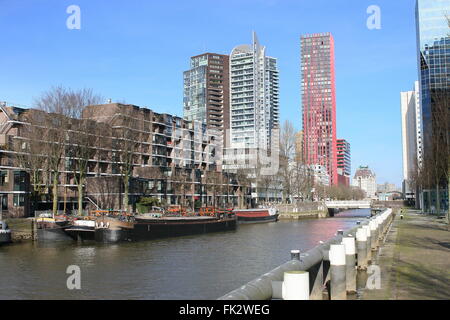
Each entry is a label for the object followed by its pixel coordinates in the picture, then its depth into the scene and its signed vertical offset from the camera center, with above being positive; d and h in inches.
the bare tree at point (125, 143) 2711.6 +294.9
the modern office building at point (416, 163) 4345.2 +226.8
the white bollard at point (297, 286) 347.3 -75.5
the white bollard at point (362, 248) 749.9 -101.5
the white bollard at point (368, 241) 814.7 -99.8
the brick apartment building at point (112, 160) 2449.6 +225.2
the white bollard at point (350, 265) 585.6 -101.2
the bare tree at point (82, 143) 2345.8 +260.0
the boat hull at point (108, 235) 2059.5 -201.4
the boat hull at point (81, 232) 2062.0 -184.9
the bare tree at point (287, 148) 4474.4 +405.6
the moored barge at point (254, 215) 3909.9 -232.5
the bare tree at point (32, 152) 2487.7 +244.2
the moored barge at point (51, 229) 2022.6 -165.2
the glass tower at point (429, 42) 5059.1 +1656.7
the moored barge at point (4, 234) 1870.1 -169.6
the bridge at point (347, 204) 5396.7 -201.6
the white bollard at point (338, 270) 522.9 -96.5
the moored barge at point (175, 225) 2224.4 -198.7
